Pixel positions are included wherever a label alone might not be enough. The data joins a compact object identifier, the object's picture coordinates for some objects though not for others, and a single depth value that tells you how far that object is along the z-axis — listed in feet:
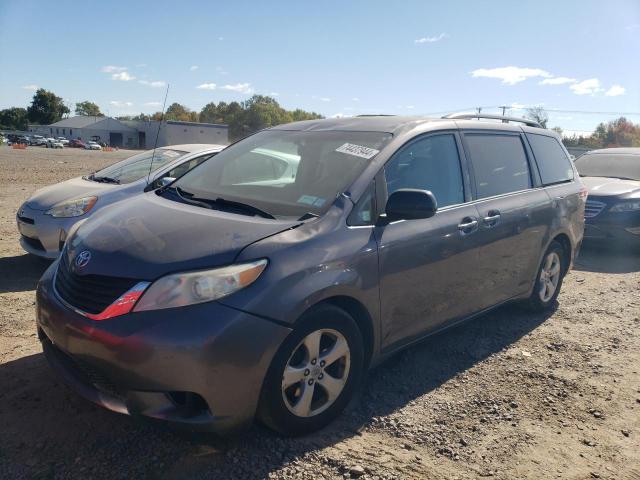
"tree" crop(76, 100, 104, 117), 457.27
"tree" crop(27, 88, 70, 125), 360.89
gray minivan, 8.26
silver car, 18.66
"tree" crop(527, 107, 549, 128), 159.49
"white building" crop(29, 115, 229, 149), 316.81
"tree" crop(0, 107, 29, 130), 360.89
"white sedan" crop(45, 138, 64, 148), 222.73
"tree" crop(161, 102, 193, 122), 312.15
